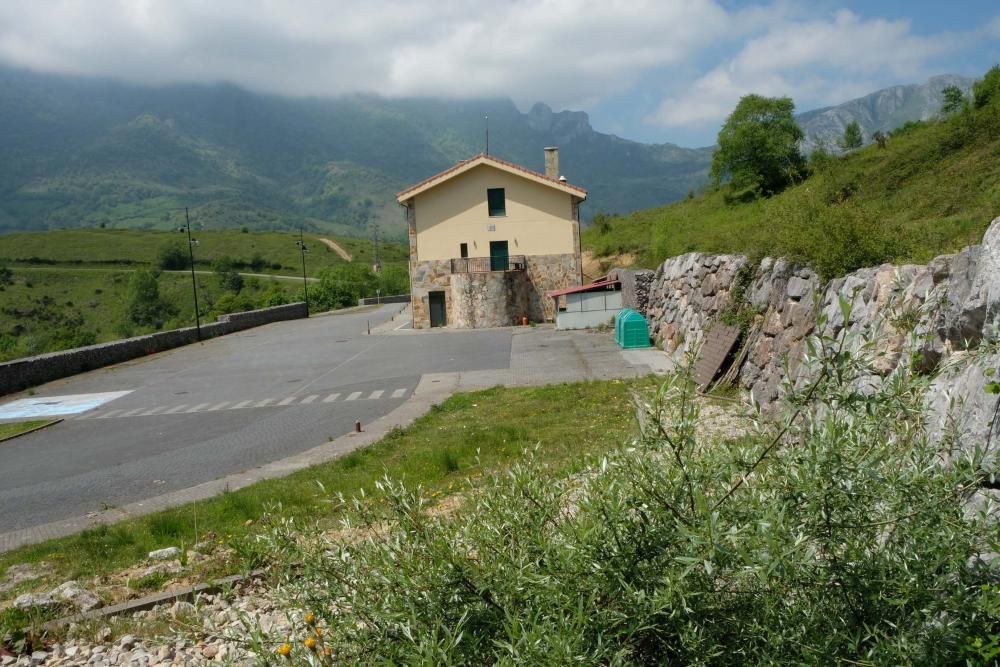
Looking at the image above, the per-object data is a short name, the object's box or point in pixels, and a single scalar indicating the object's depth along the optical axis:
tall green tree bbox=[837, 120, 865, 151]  33.62
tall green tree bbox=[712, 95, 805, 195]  29.78
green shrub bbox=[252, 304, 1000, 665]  2.44
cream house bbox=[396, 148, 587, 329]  34.19
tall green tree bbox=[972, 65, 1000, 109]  17.40
